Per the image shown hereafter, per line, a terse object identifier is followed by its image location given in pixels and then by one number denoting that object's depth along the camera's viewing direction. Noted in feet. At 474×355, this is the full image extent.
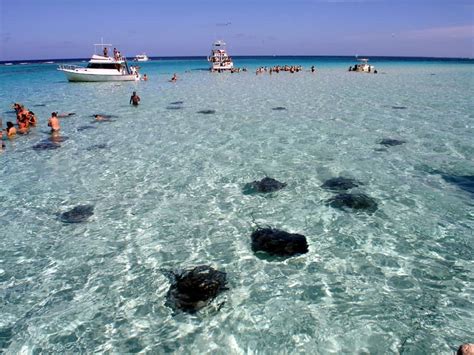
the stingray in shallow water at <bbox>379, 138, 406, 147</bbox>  62.90
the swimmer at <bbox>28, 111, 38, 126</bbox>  81.56
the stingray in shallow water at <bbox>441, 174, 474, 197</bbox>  43.60
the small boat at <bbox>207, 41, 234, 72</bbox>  290.35
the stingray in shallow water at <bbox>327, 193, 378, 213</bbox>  38.45
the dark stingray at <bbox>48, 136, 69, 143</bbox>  69.65
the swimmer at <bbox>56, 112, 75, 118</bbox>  94.48
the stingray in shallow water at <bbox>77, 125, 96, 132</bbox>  79.63
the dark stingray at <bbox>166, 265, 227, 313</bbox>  24.97
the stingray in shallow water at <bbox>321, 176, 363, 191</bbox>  43.73
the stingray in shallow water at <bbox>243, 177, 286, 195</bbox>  43.75
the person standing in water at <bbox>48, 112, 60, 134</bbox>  76.73
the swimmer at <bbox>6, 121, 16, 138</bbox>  73.04
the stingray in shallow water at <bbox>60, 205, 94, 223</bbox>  37.73
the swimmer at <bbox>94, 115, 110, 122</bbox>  89.61
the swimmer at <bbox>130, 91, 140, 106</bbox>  109.81
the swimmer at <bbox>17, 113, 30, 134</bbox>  77.20
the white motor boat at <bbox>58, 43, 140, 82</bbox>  187.11
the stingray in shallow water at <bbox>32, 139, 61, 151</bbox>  65.14
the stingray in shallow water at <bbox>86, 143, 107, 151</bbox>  64.34
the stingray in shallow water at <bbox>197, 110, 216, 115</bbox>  95.96
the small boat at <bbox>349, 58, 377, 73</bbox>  272.95
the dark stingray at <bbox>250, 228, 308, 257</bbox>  30.78
